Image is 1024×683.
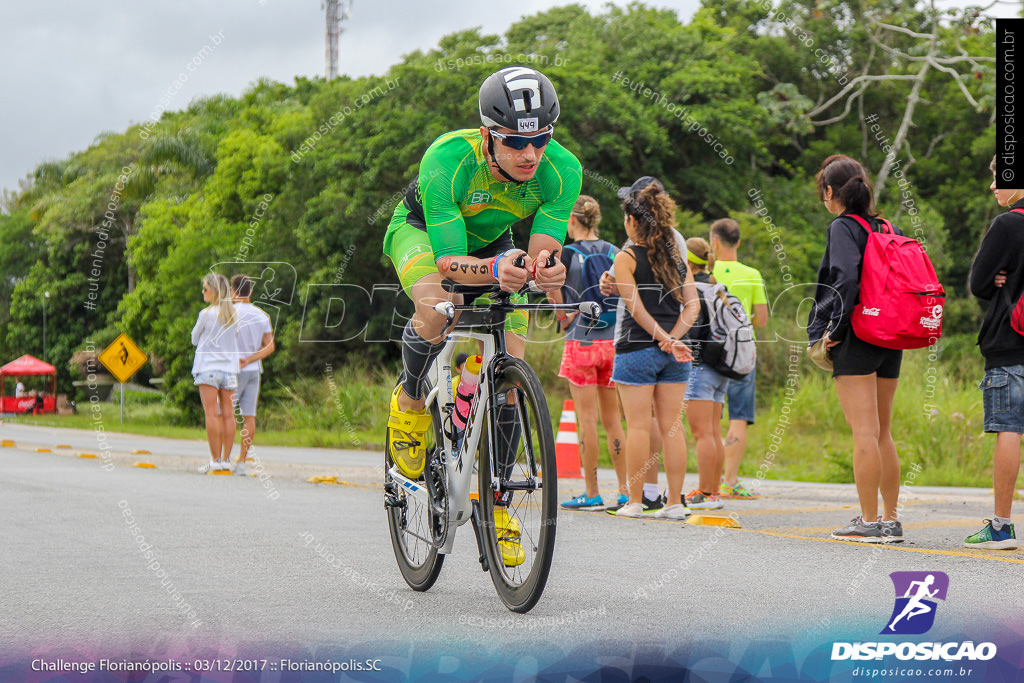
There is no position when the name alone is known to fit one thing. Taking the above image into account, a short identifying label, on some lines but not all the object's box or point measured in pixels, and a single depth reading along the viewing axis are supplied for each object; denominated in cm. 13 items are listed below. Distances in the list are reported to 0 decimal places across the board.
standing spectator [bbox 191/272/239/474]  2287
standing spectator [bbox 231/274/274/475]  2305
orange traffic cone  2258
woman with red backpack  1259
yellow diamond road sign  3631
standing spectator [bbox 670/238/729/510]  1703
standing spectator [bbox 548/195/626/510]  1659
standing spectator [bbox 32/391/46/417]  10856
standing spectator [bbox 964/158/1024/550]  1208
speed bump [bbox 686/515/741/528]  1481
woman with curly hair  1503
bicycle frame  898
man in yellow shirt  1875
